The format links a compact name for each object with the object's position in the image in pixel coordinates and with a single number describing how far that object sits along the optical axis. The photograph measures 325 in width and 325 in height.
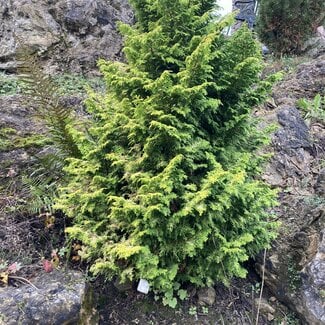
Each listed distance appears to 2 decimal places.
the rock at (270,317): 2.35
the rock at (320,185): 3.22
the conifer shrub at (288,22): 6.52
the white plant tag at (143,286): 2.11
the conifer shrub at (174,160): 1.99
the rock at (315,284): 2.16
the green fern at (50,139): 2.64
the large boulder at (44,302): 1.92
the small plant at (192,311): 2.23
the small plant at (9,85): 4.49
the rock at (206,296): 2.29
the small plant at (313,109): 4.72
